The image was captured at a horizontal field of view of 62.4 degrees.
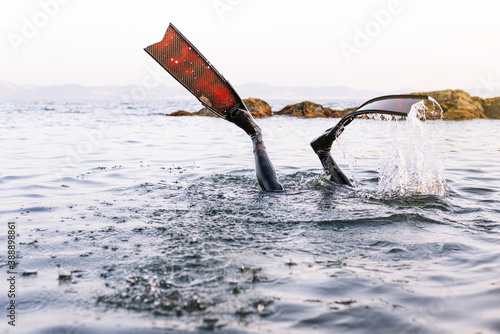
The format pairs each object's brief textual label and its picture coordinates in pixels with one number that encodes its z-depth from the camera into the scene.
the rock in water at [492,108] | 28.53
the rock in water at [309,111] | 29.81
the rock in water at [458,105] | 27.48
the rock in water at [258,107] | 29.95
